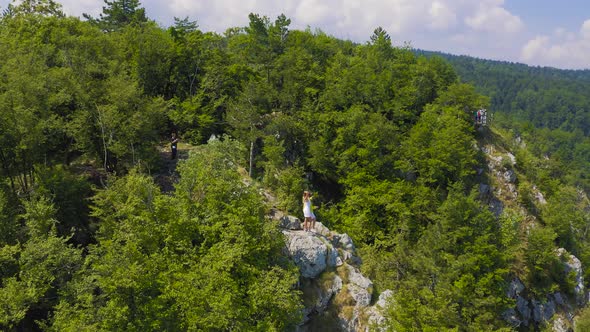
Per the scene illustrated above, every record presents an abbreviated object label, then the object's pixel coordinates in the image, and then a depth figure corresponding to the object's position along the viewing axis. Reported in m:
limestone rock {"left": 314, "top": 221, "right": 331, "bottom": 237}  22.86
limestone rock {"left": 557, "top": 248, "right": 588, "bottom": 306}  34.52
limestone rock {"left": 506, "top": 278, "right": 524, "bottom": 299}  29.69
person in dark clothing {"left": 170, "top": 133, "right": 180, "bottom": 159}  27.19
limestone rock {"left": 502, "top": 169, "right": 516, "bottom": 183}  39.44
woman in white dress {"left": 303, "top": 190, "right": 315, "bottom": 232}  20.91
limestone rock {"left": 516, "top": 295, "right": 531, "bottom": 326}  31.05
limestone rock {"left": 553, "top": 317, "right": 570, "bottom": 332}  31.19
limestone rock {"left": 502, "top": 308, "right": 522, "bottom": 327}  28.82
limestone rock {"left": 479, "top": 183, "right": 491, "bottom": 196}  37.84
